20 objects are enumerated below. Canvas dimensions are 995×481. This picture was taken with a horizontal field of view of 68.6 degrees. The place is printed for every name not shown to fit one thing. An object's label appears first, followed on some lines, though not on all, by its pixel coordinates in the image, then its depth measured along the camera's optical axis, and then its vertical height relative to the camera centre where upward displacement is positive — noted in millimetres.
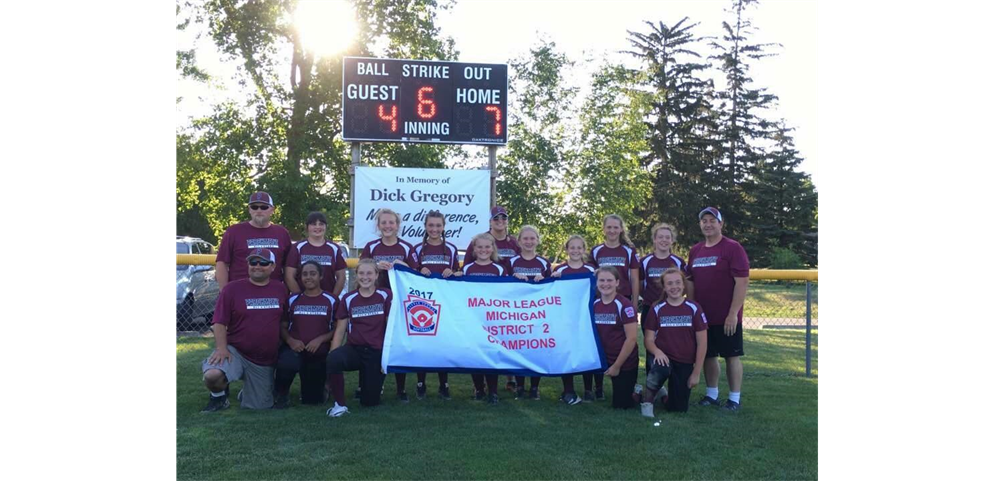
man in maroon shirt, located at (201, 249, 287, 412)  6418 -821
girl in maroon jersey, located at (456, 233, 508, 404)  7168 -192
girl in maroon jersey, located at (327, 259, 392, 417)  6551 -823
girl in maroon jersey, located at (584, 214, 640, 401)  7125 -186
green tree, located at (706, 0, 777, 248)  43469 +7457
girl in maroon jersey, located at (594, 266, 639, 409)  6602 -876
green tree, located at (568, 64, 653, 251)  21359 +2548
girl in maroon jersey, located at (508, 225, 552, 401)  7129 -252
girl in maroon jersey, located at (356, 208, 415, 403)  7250 -81
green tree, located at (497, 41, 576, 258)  19539 +2435
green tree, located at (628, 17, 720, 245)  42219 +6791
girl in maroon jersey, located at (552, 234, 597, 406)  7097 -194
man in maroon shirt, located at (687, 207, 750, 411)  6613 -450
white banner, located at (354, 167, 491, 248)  10289 +582
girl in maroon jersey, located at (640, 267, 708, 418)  6438 -913
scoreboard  9844 +1882
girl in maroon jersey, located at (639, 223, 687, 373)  7027 -218
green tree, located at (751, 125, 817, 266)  40219 +1881
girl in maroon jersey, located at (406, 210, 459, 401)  7293 -120
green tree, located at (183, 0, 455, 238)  20203 +3539
